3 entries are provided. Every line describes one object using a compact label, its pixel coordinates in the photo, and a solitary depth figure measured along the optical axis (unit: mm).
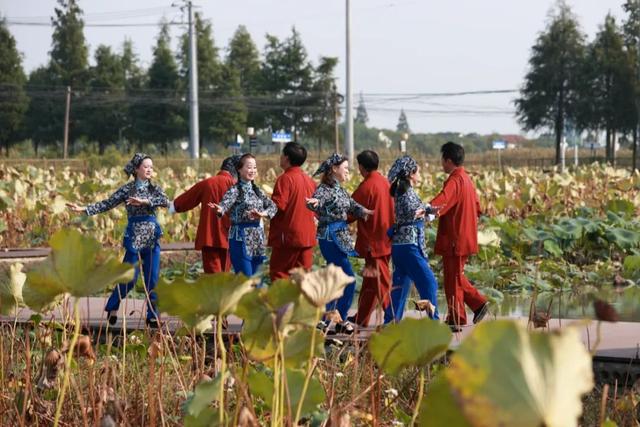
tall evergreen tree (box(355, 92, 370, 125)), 179750
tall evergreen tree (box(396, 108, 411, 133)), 195050
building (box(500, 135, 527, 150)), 156100
